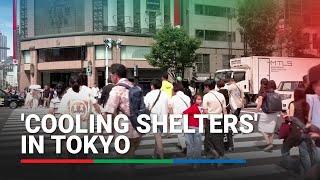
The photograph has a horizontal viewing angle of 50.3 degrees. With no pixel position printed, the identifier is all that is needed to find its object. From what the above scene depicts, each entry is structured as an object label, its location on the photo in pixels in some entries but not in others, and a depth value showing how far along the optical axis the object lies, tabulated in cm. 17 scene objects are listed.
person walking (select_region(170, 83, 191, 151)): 598
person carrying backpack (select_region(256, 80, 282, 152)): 645
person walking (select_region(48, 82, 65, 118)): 480
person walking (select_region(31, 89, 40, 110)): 1758
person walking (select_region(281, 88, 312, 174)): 423
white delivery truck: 1852
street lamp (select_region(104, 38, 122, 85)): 2059
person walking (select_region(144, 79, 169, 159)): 567
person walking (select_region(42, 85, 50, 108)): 1713
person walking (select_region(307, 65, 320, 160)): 314
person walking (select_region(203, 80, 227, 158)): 538
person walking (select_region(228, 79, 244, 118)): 740
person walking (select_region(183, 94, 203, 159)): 525
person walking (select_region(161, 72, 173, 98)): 699
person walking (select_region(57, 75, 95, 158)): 470
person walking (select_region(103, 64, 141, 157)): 409
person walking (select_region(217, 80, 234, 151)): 606
